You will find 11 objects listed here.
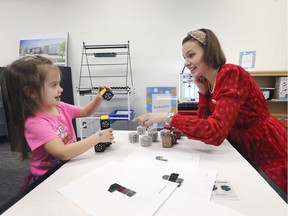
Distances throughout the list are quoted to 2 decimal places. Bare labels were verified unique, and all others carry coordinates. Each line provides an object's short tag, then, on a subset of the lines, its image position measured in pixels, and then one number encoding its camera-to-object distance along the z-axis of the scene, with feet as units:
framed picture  9.67
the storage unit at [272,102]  8.68
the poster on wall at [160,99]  8.64
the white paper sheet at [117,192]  1.59
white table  1.58
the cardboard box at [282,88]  7.91
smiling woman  2.64
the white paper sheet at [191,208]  1.52
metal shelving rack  9.46
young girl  2.60
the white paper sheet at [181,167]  1.86
